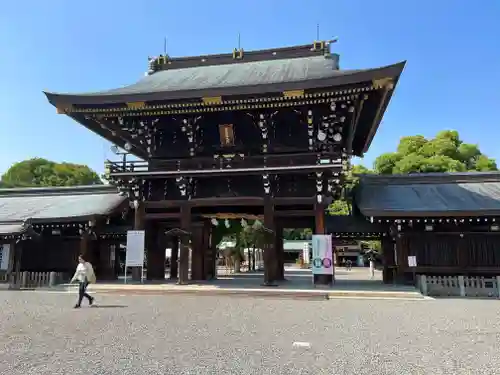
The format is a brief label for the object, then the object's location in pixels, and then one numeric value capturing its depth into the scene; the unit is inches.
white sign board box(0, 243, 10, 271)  722.2
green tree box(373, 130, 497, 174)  1609.3
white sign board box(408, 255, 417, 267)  629.0
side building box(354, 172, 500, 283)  623.2
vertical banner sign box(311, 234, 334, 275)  613.6
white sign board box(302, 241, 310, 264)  1851.9
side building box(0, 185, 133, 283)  722.2
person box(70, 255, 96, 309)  449.7
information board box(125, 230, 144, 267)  653.3
